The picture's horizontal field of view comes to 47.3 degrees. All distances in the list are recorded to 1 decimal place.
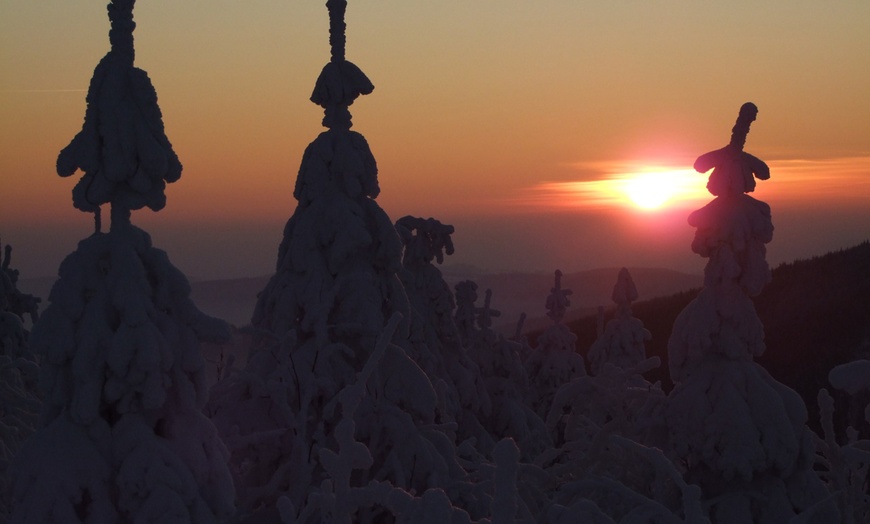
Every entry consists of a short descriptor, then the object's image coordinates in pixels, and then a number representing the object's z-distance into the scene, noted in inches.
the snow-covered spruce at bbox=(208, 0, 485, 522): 634.8
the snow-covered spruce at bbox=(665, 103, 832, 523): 604.4
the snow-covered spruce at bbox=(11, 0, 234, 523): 411.5
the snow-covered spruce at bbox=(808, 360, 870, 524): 294.0
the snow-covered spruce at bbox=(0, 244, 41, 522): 735.1
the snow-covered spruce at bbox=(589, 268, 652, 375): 1430.9
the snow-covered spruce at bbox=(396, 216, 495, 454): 995.9
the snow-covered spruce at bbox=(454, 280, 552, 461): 1214.3
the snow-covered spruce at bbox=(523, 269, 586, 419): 1477.6
